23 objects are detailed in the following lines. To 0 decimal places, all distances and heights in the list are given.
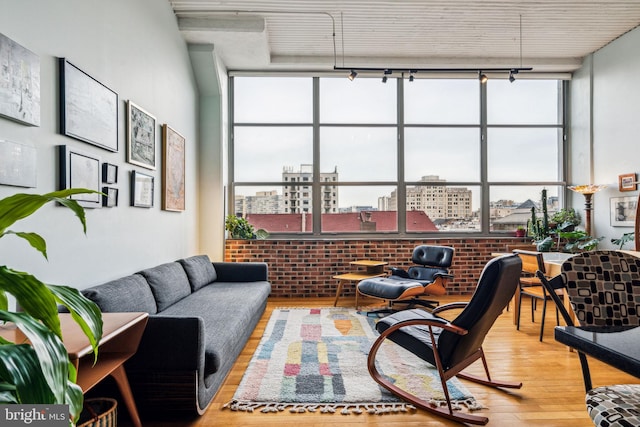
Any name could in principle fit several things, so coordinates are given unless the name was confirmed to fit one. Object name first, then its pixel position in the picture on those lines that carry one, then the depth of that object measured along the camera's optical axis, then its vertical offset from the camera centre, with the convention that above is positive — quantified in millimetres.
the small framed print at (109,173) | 2596 +312
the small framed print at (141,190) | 3020 +224
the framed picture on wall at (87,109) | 2145 +715
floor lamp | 4816 +283
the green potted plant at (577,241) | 4731 -363
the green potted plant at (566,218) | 5195 -52
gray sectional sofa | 1909 -751
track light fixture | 4336 +1776
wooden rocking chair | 2027 -706
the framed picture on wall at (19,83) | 1716 +671
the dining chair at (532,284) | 3224 -748
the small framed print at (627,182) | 4445 +414
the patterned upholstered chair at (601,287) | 1548 -319
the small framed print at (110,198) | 2586 +127
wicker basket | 1519 -893
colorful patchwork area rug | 2160 -1134
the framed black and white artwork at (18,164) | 1728 +258
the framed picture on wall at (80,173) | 2131 +273
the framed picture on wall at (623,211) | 4488 +46
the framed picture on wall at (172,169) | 3658 +498
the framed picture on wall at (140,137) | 2961 +693
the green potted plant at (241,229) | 5066 -202
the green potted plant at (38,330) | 750 -278
